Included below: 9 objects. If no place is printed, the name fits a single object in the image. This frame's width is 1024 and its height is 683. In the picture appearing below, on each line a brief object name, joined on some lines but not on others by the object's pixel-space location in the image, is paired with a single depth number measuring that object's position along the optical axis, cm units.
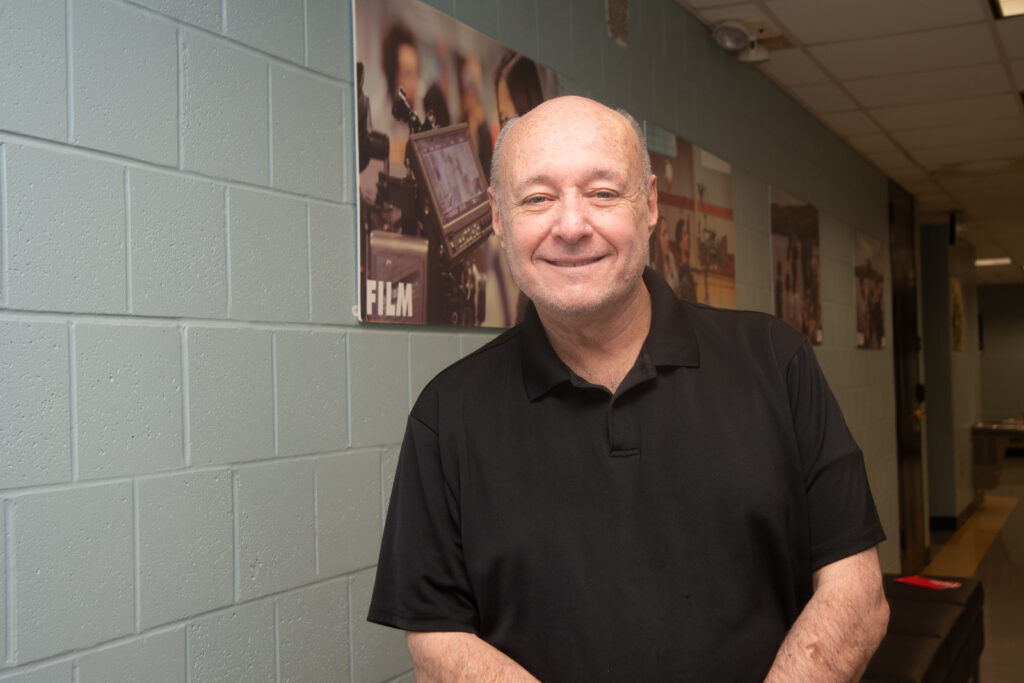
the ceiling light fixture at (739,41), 385
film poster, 203
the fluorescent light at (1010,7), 362
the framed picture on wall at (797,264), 471
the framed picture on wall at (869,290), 616
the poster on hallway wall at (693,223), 344
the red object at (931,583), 367
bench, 273
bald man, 117
